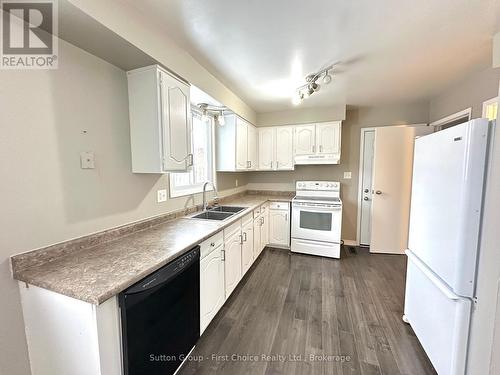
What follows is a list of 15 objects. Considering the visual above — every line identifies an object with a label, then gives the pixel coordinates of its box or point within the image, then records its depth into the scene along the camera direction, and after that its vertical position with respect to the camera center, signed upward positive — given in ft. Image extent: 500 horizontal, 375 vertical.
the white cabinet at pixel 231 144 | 9.91 +1.28
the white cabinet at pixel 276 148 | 12.22 +1.35
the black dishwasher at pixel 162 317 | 3.28 -2.77
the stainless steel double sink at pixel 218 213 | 8.19 -1.76
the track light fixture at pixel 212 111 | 8.70 +2.68
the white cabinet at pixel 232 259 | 6.64 -3.04
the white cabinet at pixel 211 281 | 5.31 -3.08
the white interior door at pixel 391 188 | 10.86 -0.90
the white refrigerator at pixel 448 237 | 3.70 -1.35
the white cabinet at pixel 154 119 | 5.00 +1.28
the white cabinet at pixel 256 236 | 9.55 -3.14
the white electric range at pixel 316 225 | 10.42 -2.85
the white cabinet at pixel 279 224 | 11.56 -3.01
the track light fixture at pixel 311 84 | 7.10 +3.30
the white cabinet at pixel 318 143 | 11.30 +1.56
